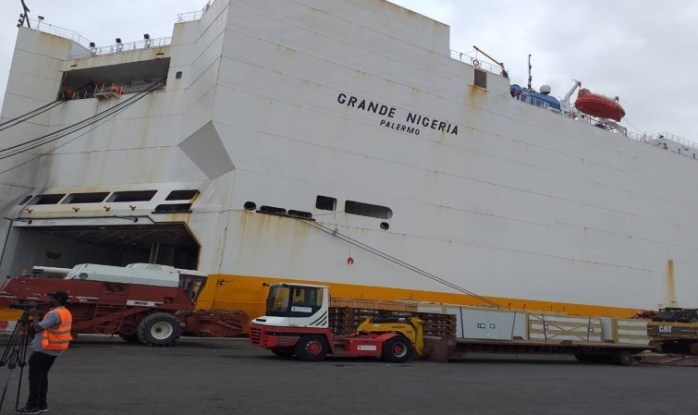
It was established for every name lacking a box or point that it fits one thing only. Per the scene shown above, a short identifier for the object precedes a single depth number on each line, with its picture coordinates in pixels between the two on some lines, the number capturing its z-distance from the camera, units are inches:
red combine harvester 451.5
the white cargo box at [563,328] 518.6
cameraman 197.3
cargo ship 611.2
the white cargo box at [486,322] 492.4
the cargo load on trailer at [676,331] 640.4
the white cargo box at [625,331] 545.0
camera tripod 202.2
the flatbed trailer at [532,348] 486.3
